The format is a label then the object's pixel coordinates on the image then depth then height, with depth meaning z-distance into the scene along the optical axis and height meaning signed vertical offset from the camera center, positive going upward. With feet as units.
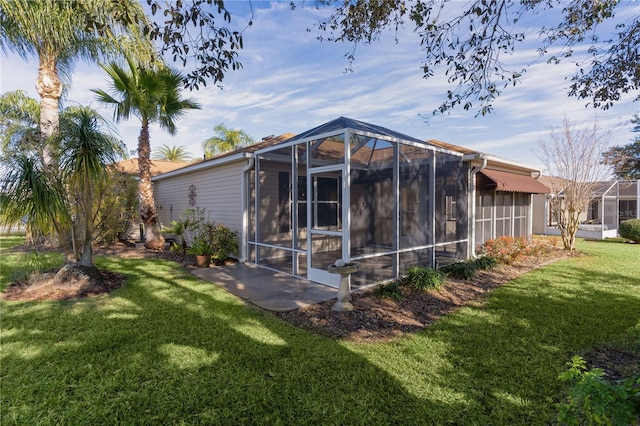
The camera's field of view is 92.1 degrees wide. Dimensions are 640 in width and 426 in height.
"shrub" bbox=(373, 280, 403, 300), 18.61 -5.07
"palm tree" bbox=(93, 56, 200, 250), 30.81 +11.61
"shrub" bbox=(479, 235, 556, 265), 29.17 -3.99
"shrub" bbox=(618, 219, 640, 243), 45.98 -3.17
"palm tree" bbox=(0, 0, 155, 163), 19.74 +12.47
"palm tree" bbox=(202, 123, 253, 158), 92.63 +21.04
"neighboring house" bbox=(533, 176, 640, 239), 54.80 -0.46
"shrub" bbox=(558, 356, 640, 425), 4.82 -3.16
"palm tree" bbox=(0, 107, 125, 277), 17.97 +1.71
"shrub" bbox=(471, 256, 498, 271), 26.50 -4.69
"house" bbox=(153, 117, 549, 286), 21.01 +0.78
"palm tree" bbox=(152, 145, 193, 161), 107.45 +20.08
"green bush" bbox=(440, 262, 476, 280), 23.67 -4.80
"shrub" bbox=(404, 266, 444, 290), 20.25 -4.66
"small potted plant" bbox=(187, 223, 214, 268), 28.32 -3.58
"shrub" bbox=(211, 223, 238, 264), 29.12 -3.26
